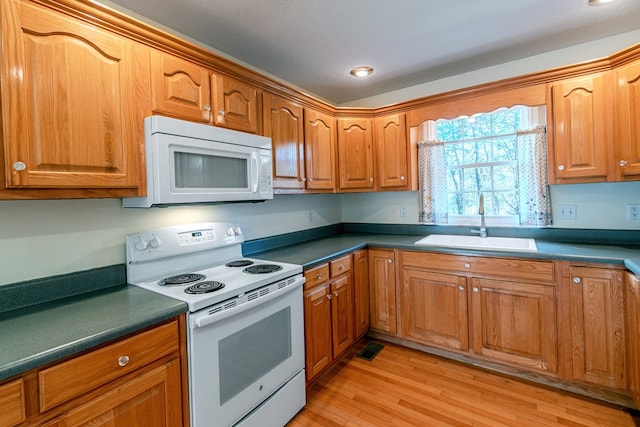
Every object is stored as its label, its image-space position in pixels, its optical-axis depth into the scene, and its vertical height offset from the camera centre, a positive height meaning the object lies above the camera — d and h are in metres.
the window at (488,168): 2.39 +0.33
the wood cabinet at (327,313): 2.01 -0.74
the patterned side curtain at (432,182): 2.80 +0.24
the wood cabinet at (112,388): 0.90 -0.57
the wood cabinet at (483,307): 2.00 -0.73
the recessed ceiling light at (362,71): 2.51 +1.17
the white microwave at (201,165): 1.44 +0.27
